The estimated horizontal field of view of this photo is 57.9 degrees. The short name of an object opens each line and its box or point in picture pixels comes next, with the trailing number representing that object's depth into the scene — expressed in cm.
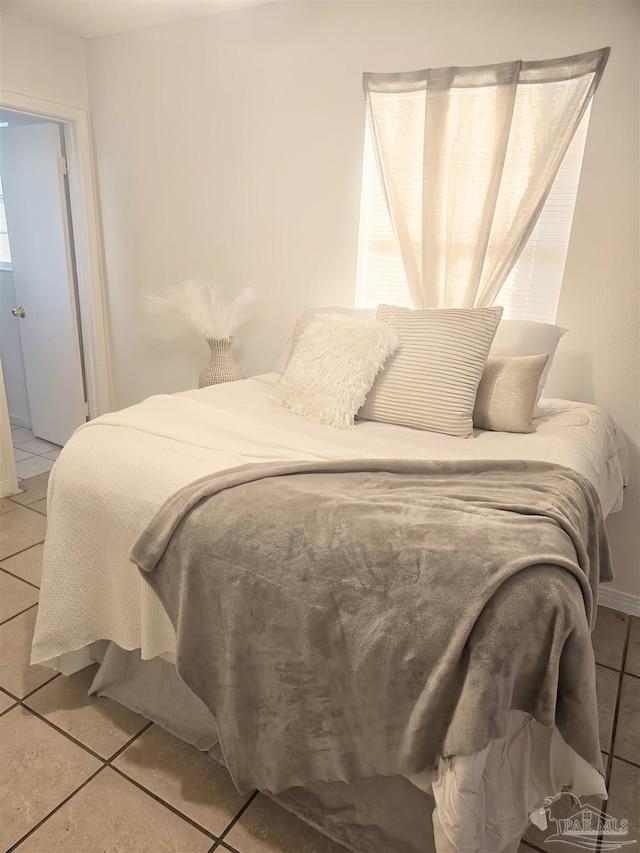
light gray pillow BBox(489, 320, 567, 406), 215
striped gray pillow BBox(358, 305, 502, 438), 200
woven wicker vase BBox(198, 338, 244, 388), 300
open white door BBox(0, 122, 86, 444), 346
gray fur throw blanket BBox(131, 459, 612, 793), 107
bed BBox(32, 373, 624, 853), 117
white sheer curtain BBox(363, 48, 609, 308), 217
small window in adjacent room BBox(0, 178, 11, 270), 407
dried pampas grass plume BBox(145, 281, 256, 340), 299
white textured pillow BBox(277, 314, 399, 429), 210
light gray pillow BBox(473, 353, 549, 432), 200
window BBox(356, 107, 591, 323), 227
